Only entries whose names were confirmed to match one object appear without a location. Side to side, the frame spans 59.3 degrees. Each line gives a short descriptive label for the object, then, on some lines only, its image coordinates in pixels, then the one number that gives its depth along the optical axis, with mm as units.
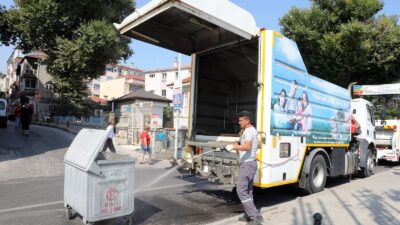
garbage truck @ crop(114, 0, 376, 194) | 6117
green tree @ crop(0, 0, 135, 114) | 23062
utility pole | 13470
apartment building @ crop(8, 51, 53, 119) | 56400
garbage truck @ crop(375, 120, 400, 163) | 14992
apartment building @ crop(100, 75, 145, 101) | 65125
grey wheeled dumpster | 4672
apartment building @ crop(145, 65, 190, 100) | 59281
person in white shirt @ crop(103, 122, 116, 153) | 10792
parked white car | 20172
